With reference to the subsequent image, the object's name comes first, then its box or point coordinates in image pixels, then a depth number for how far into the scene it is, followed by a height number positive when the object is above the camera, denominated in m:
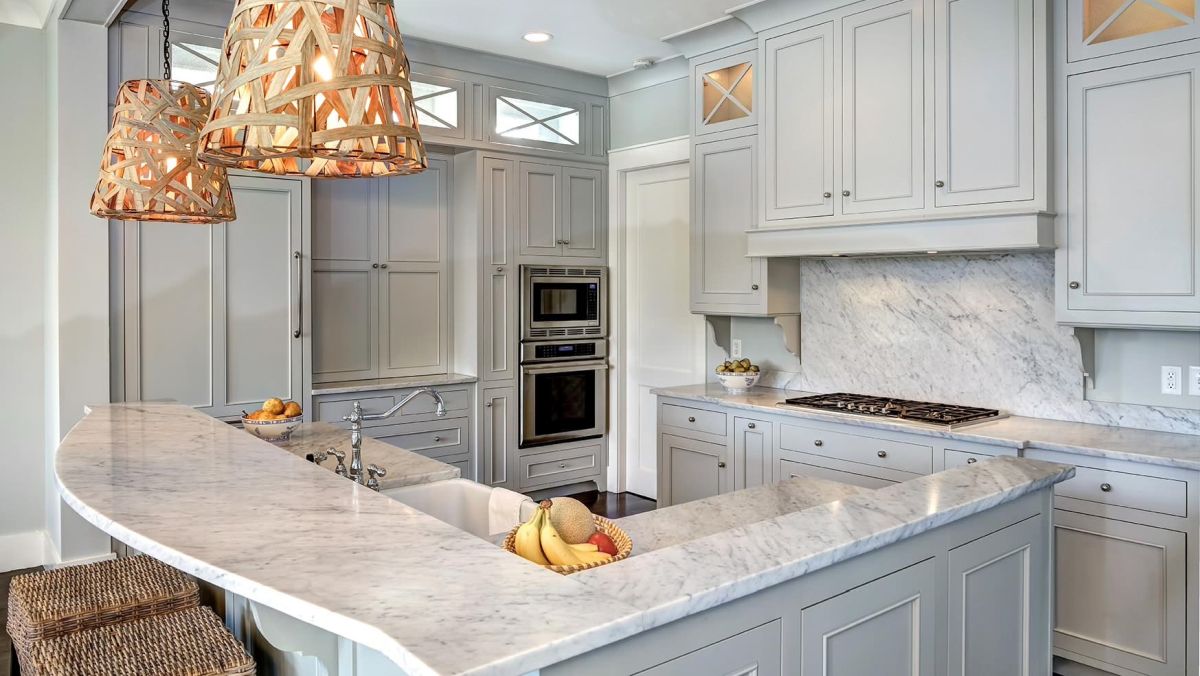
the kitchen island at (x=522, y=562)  0.93 -0.34
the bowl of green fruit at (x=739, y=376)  4.25 -0.28
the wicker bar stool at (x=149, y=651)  1.68 -0.71
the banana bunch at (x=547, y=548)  1.32 -0.37
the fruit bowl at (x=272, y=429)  2.90 -0.38
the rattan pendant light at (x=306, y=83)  1.29 +0.39
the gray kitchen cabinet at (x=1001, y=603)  1.67 -0.62
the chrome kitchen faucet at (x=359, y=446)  2.33 -0.36
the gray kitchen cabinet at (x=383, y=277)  4.60 +0.28
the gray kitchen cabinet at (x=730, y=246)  4.16 +0.41
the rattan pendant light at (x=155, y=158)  1.97 +0.40
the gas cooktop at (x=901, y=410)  3.26 -0.38
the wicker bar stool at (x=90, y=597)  1.88 -0.67
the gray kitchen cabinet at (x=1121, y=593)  2.63 -0.92
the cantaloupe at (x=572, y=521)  1.39 -0.34
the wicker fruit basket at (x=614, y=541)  1.25 -0.39
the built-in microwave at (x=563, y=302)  5.09 +0.13
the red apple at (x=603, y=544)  1.39 -0.38
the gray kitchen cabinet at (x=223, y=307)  3.73 +0.08
